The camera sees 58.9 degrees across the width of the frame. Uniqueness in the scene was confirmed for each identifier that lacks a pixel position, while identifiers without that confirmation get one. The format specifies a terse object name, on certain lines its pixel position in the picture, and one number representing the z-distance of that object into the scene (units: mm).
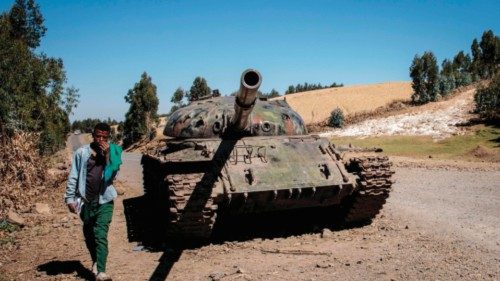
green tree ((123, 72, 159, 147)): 46781
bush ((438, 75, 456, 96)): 44319
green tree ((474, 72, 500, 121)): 32344
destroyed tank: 6523
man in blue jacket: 5371
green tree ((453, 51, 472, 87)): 65188
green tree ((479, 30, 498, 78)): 52188
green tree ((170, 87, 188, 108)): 54375
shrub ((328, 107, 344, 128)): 39031
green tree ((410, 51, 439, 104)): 41625
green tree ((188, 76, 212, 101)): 46969
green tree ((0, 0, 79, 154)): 17500
